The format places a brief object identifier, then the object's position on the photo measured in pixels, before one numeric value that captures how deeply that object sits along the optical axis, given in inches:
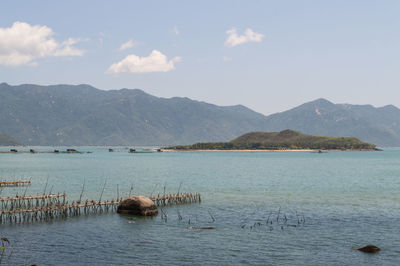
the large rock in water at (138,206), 1879.9
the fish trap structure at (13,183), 3307.6
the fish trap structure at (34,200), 2050.1
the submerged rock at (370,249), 1290.6
